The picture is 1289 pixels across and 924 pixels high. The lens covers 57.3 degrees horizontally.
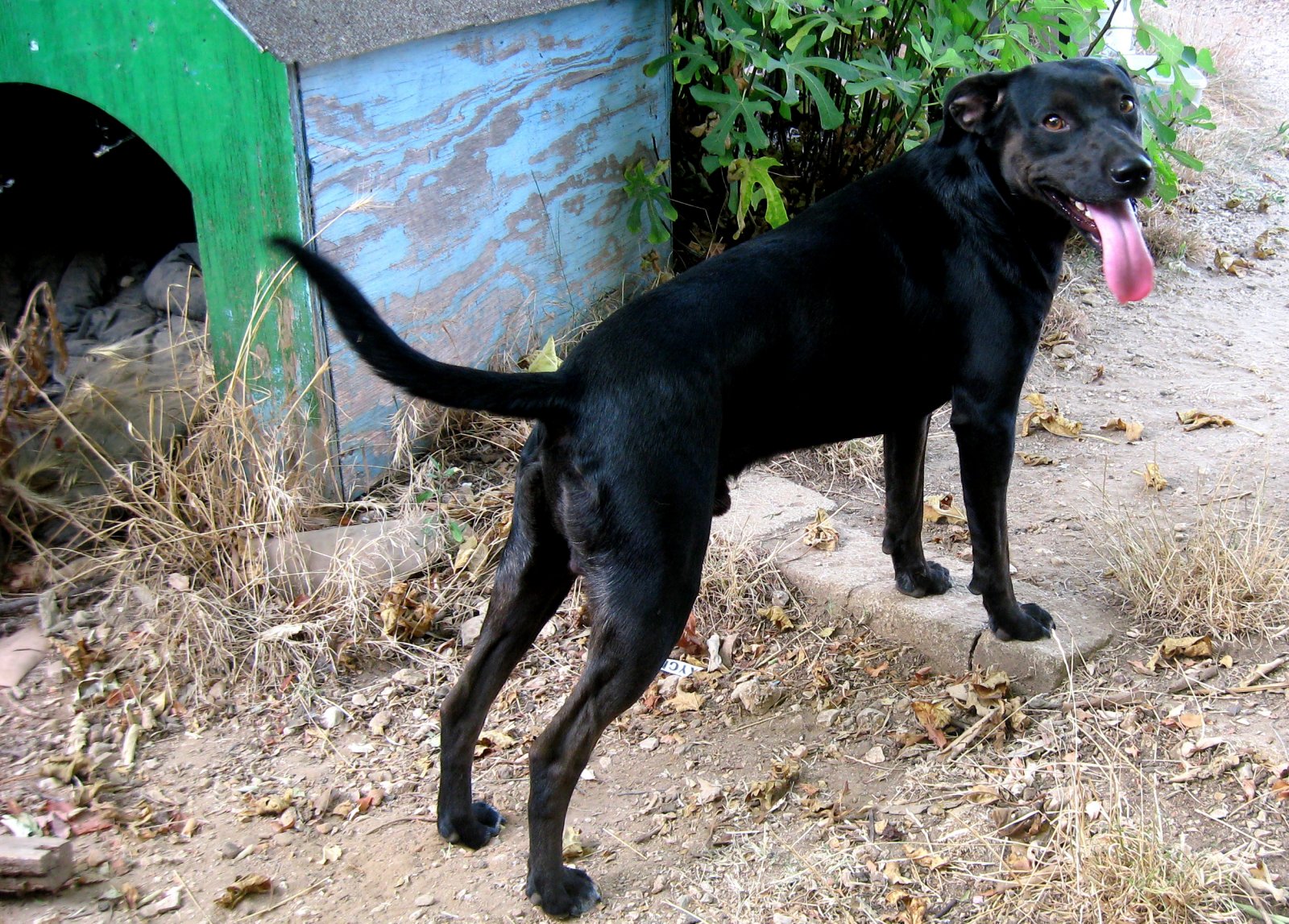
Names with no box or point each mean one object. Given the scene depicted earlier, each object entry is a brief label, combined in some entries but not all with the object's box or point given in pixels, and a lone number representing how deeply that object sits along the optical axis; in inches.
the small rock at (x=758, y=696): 126.8
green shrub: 164.7
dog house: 131.7
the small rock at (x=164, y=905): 99.3
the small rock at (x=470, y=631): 137.3
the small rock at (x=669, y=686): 130.2
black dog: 92.7
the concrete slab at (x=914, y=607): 121.6
